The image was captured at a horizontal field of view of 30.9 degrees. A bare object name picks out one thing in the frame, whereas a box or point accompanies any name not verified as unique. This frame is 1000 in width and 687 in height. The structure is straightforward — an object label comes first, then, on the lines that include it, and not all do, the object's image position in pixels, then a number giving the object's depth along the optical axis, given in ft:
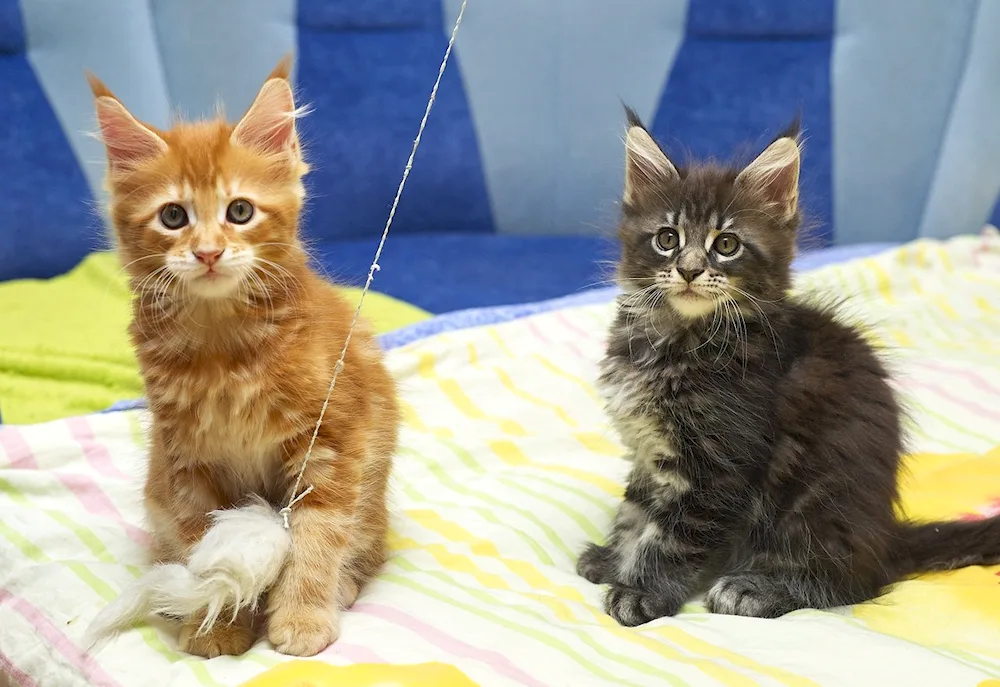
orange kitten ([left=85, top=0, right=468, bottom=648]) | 2.37
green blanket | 3.23
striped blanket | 2.41
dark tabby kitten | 2.61
